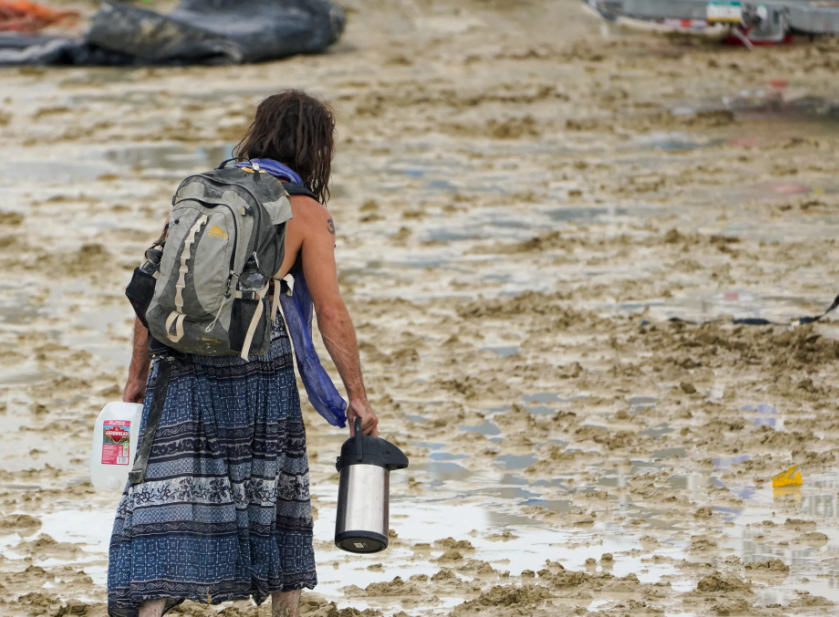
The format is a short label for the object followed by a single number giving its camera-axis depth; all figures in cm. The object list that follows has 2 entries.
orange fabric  4009
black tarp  3491
